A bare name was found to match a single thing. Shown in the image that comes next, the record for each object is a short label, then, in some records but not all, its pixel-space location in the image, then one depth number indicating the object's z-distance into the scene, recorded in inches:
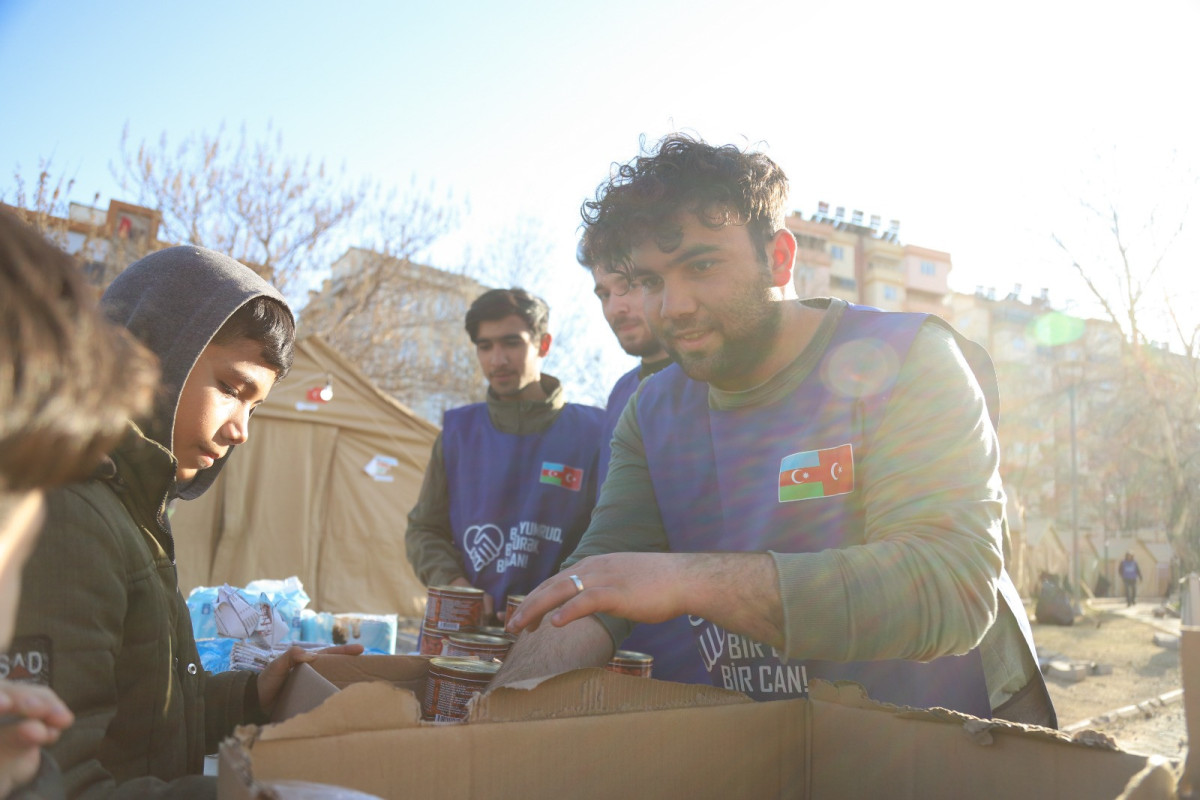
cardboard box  39.9
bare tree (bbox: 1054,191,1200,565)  914.1
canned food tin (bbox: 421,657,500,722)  59.9
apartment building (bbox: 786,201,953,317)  2529.5
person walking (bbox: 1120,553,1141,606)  1147.9
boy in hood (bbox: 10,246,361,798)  45.4
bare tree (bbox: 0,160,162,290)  482.6
